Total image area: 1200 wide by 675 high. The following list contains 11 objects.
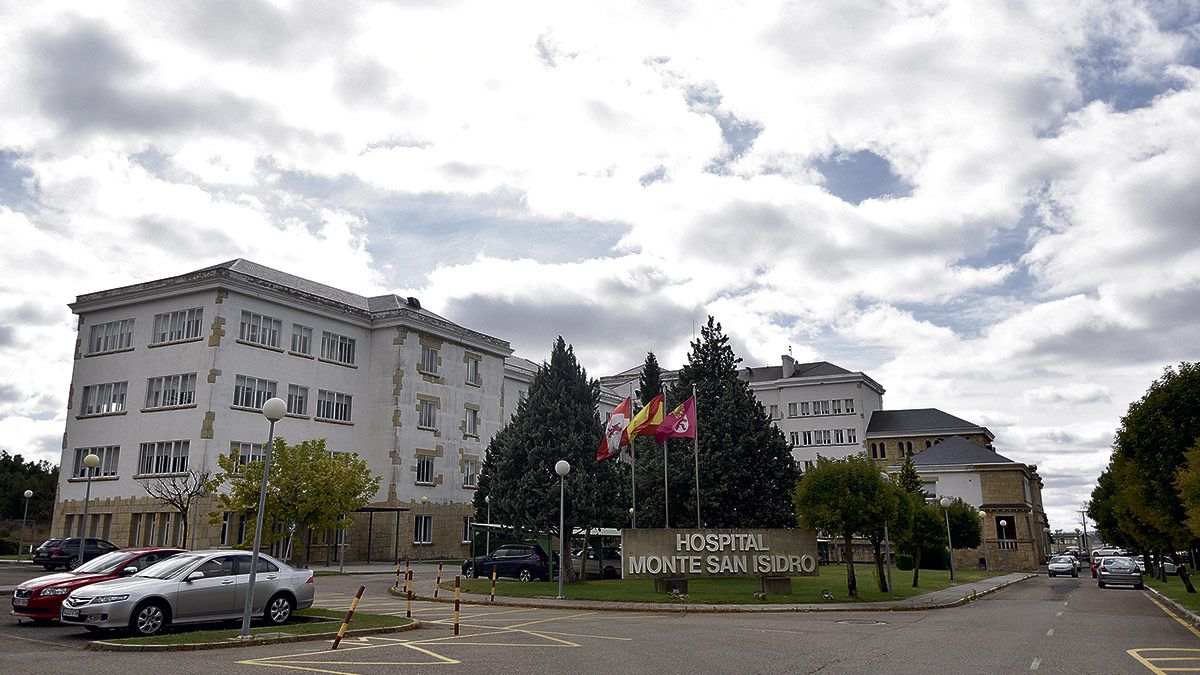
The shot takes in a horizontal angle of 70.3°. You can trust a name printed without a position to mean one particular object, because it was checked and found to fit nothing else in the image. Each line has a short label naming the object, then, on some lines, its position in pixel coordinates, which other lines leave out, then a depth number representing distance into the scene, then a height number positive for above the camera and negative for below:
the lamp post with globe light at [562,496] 26.67 +1.01
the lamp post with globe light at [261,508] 15.96 +0.37
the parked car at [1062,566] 61.06 -2.39
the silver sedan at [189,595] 15.88 -1.33
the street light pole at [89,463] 30.27 +2.21
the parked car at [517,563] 35.59 -1.43
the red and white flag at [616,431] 31.77 +3.61
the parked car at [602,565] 36.82 -1.52
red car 17.58 -1.16
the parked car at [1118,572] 43.34 -1.99
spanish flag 31.55 +3.92
